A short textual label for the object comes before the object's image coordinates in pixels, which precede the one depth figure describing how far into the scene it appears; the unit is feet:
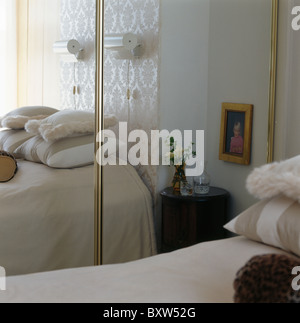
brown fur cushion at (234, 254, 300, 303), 3.99
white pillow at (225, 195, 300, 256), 5.25
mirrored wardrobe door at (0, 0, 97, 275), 6.97
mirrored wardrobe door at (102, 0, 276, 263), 7.86
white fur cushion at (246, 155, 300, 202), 5.54
